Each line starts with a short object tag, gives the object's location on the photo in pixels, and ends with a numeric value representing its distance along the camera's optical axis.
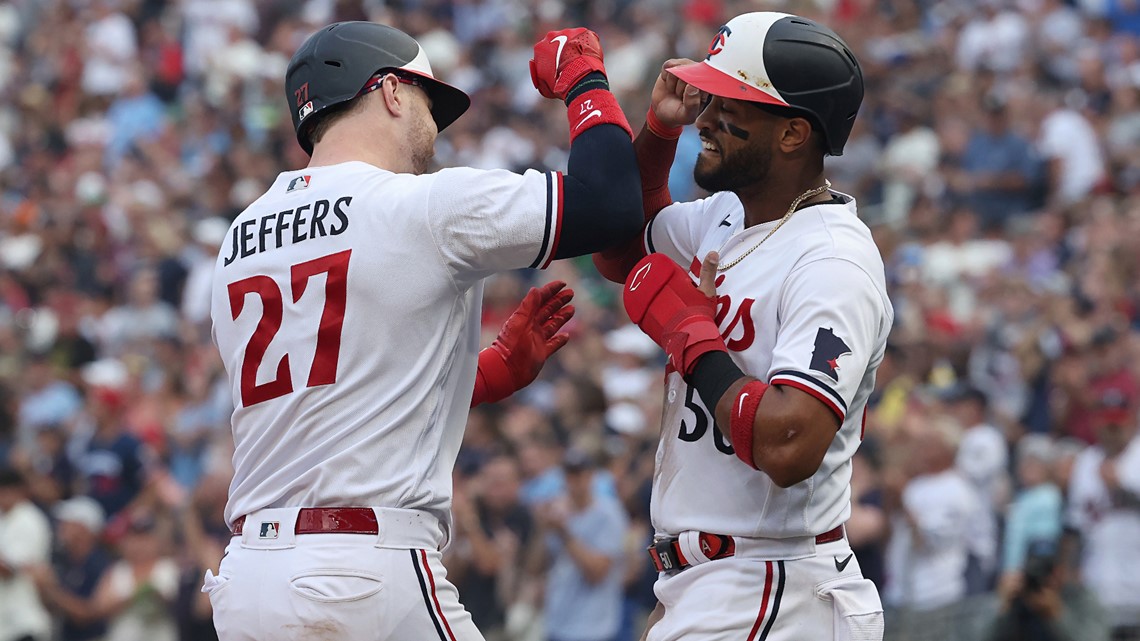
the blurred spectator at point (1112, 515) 16.48
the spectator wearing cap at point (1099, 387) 18.66
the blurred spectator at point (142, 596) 20.02
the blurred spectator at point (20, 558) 19.92
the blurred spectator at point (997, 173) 26.17
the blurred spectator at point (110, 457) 22.80
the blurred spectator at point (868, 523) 16.41
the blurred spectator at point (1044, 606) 14.79
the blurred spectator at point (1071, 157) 25.80
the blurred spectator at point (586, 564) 17.91
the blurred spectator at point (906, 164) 26.97
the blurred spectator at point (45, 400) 25.80
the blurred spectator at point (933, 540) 16.86
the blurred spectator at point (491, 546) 18.53
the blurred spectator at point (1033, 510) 17.11
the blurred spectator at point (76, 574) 20.19
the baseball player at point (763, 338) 8.37
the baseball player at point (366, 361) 8.43
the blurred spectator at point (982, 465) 17.25
